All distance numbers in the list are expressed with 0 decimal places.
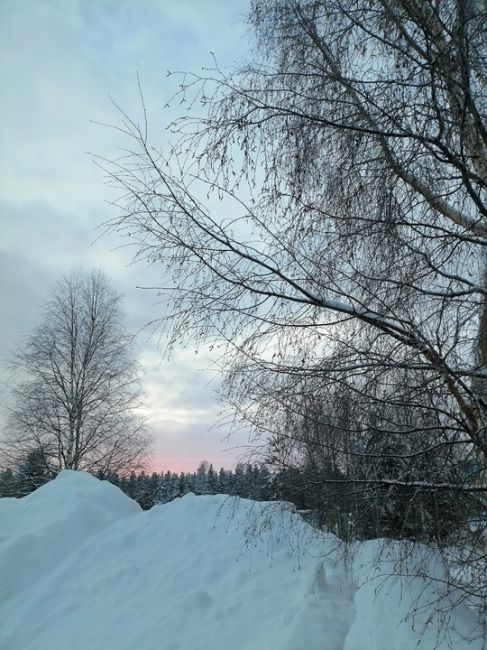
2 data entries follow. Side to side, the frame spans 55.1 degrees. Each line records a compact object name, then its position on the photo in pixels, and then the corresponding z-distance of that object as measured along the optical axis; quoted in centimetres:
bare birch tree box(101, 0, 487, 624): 204
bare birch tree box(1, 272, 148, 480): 1371
